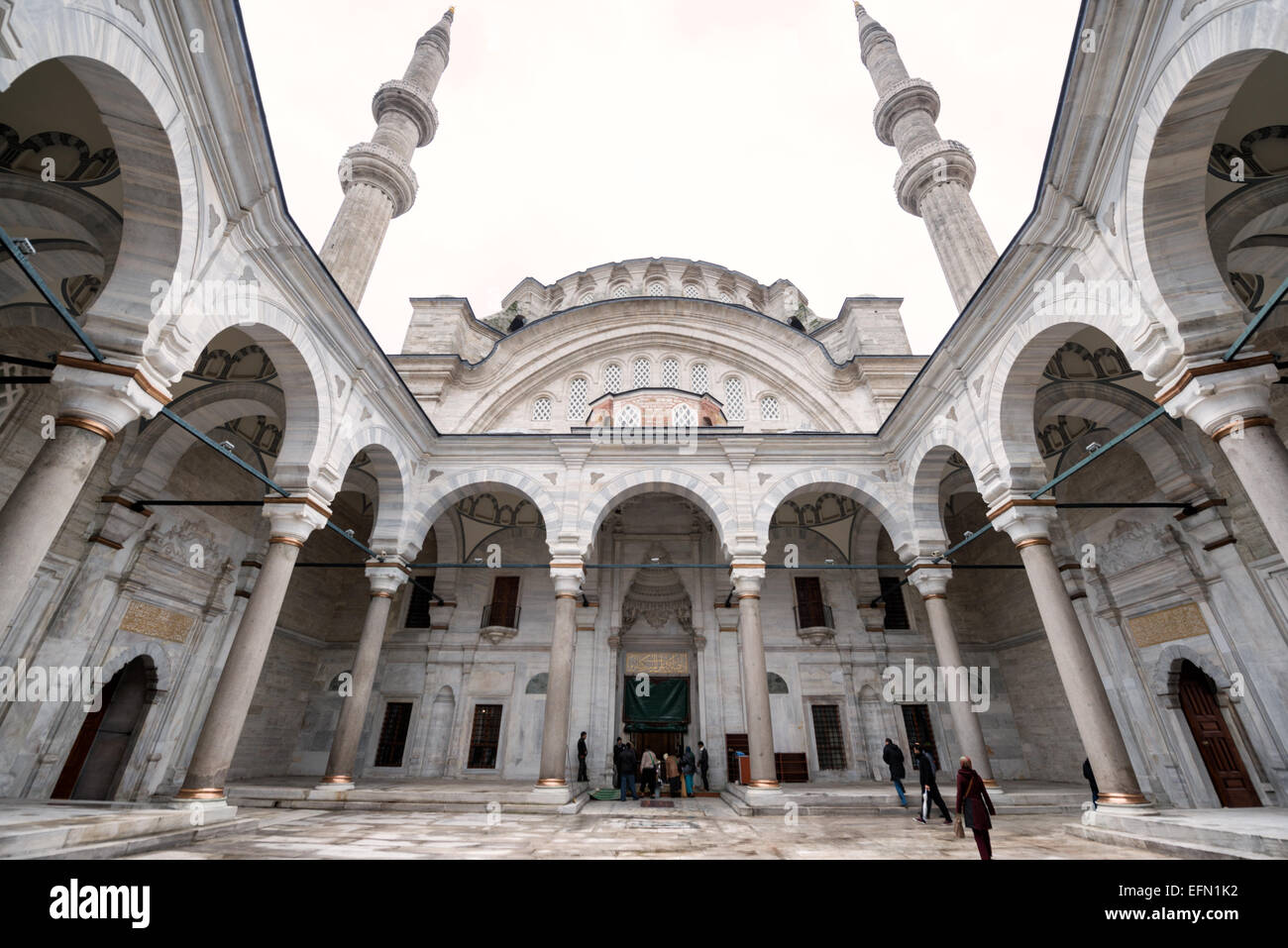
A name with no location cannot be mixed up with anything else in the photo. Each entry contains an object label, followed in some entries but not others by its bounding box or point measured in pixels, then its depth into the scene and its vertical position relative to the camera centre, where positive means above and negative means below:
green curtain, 14.08 +1.04
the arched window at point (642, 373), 16.59 +10.22
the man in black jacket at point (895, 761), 9.16 -0.04
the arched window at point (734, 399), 16.22 +9.39
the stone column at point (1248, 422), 4.93 +2.83
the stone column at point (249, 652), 6.80 +1.15
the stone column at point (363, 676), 9.45 +1.20
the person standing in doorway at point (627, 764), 10.73 -0.17
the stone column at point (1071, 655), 6.63 +1.25
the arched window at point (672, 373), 16.62 +10.26
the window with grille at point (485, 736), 13.52 +0.35
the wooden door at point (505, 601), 14.78 +3.64
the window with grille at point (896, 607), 15.15 +3.68
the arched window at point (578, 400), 16.03 +9.27
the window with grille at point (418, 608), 15.12 +3.50
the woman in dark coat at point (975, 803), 4.78 -0.35
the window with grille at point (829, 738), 13.52 +0.42
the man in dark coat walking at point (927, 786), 7.77 -0.34
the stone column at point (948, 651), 9.23 +1.76
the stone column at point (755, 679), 9.75 +1.29
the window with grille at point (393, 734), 13.55 +0.37
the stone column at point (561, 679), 9.59 +1.21
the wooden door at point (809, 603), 14.74 +3.70
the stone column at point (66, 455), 4.64 +2.38
